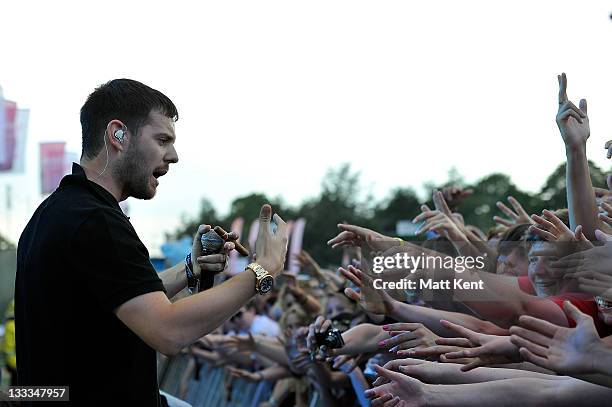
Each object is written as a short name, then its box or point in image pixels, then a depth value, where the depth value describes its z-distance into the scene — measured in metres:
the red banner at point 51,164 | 18.41
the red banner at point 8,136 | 14.65
